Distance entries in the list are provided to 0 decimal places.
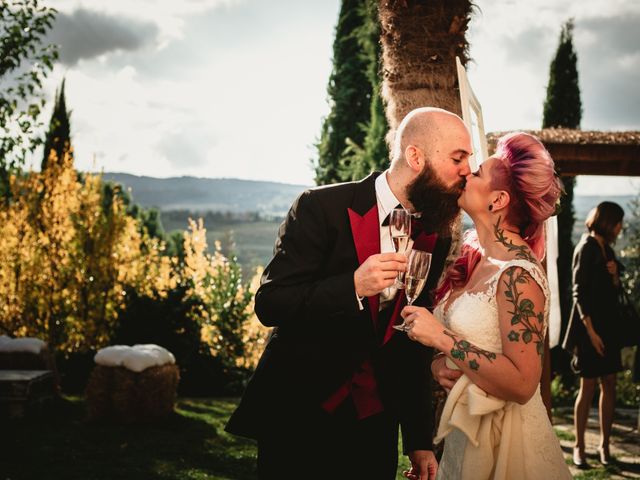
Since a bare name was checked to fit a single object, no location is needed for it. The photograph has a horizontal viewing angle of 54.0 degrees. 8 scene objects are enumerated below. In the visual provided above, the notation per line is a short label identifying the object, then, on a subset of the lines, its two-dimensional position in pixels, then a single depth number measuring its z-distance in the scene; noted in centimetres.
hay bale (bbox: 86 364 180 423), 715
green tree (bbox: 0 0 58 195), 693
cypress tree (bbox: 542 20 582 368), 1423
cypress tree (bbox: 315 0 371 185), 1702
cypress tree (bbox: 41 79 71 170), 2273
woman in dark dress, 588
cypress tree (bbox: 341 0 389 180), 1410
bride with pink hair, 224
